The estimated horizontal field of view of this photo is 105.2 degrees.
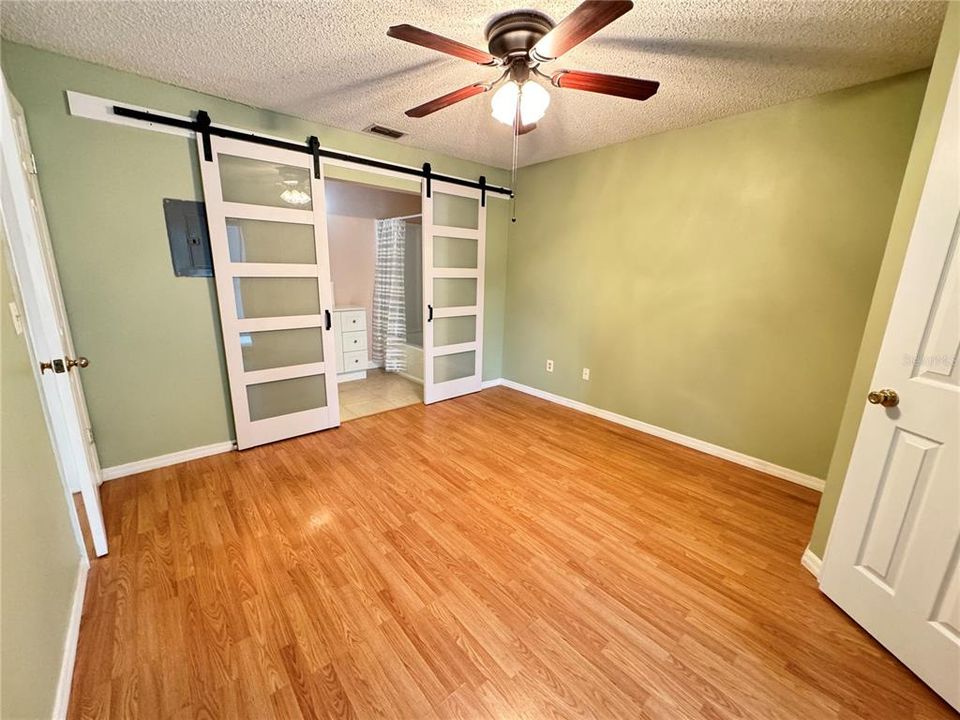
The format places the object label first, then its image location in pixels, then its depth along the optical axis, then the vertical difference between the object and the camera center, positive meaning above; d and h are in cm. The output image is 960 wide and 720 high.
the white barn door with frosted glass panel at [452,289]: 358 -14
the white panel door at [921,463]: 120 -60
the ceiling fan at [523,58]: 127 +82
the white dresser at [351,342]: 445 -84
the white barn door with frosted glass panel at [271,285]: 251 -11
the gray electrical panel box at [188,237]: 236 +19
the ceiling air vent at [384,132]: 289 +111
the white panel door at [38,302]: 144 -16
